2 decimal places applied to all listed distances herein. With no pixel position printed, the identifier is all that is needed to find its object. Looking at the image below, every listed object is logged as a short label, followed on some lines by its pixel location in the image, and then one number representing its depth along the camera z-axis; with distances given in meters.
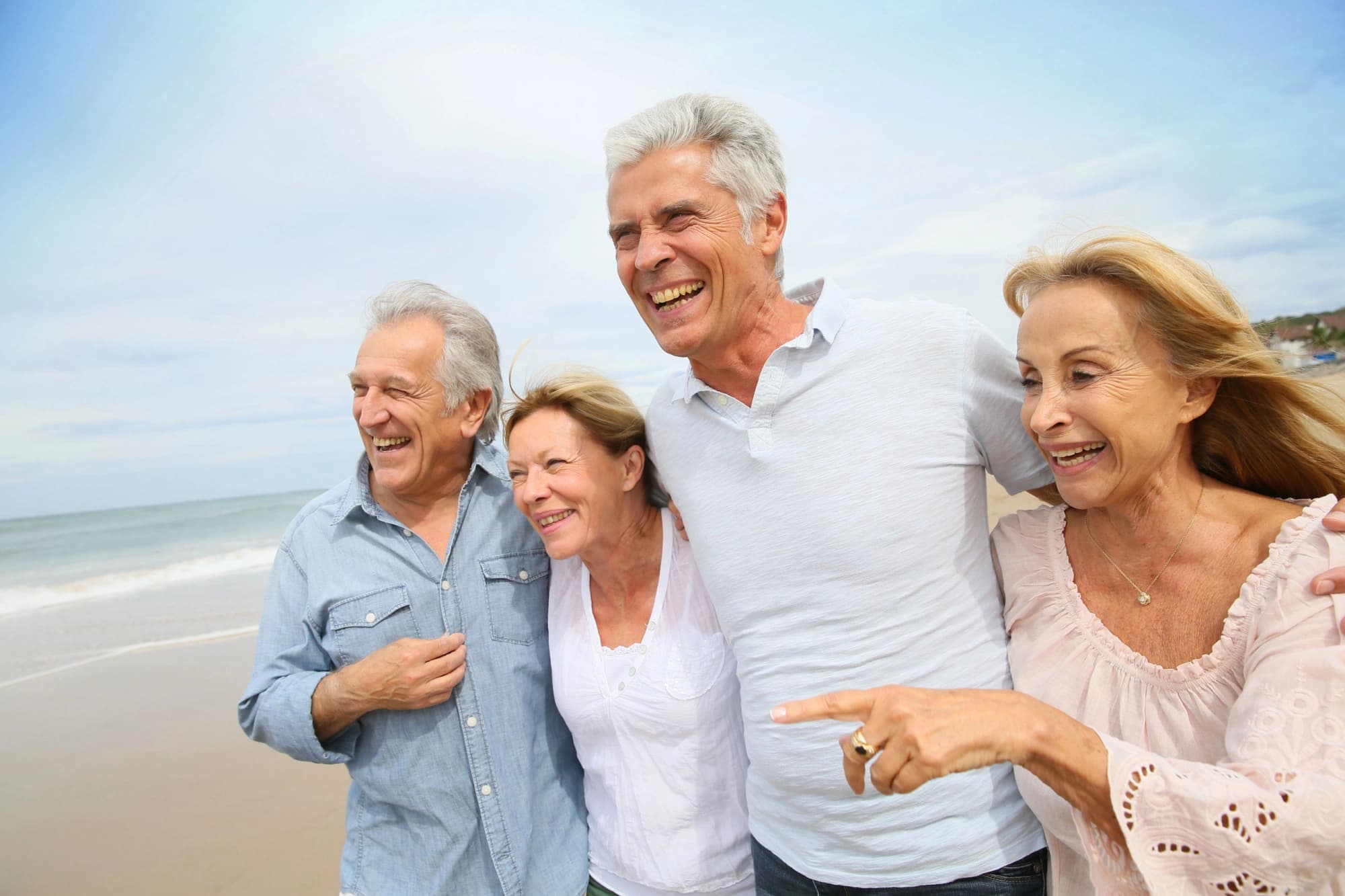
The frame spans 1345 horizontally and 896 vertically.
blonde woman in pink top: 0.65
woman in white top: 0.97
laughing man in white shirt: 0.86
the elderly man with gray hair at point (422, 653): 1.01
